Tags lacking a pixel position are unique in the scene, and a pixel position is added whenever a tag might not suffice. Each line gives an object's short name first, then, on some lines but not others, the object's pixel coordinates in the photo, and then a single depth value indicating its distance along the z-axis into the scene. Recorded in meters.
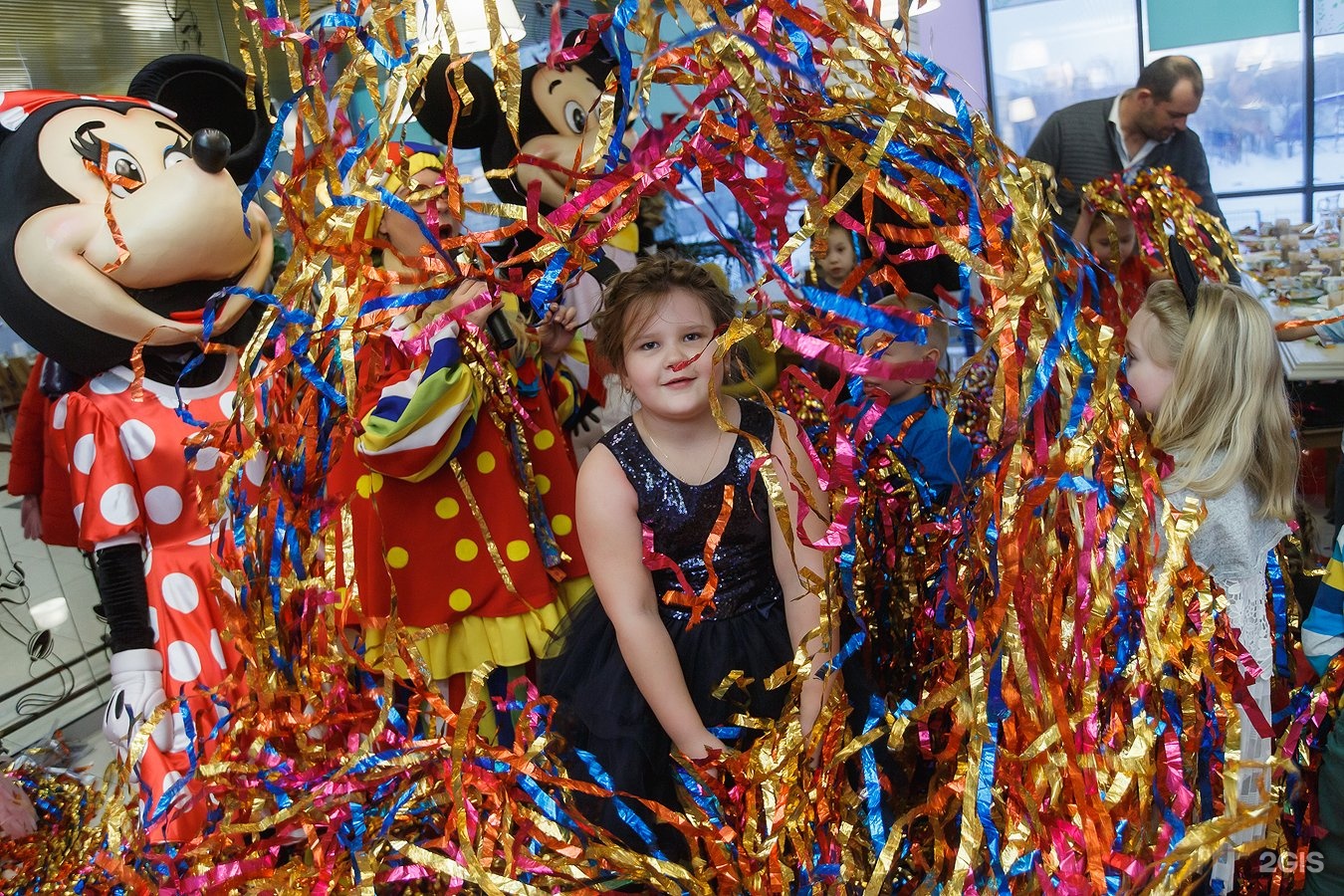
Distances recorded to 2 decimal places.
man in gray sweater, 2.17
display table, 2.03
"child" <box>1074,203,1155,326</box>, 1.67
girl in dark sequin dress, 1.14
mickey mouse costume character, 1.65
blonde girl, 1.13
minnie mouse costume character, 1.31
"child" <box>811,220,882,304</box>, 2.23
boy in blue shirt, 1.44
